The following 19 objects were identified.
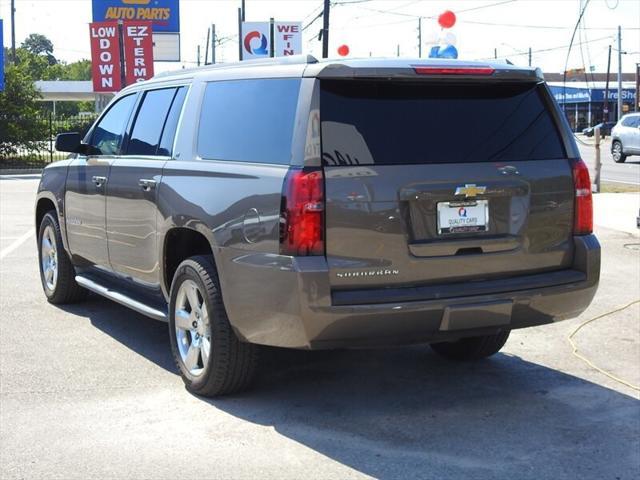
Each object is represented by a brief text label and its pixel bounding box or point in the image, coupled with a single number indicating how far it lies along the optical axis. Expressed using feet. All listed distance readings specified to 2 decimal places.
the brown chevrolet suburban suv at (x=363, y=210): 14.32
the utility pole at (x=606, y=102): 259.74
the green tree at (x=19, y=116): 96.99
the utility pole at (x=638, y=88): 241.14
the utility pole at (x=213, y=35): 212.09
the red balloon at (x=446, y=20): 65.82
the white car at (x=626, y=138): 100.94
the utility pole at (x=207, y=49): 233.90
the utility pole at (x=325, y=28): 100.95
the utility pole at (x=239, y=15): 158.81
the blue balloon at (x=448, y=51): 61.37
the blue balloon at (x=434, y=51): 64.69
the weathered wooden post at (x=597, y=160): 59.82
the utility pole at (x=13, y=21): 198.08
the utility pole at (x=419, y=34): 283.77
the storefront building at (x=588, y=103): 285.02
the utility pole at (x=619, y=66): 203.51
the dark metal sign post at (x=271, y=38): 120.88
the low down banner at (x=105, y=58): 106.42
